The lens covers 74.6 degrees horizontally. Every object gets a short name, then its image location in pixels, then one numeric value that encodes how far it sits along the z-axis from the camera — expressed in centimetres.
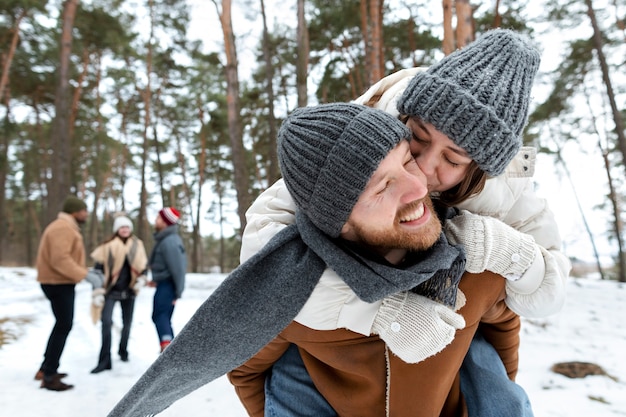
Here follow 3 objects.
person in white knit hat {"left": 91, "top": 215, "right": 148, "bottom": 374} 494
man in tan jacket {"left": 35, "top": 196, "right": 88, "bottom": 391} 427
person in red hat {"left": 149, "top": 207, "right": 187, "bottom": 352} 489
